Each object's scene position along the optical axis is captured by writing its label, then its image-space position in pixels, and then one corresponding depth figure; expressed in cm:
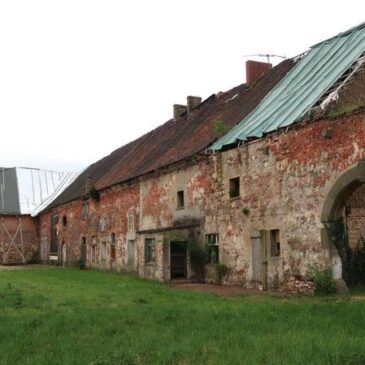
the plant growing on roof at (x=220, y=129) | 1964
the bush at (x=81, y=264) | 3294
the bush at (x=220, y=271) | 1824
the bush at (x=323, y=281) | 1381
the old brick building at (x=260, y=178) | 1434
